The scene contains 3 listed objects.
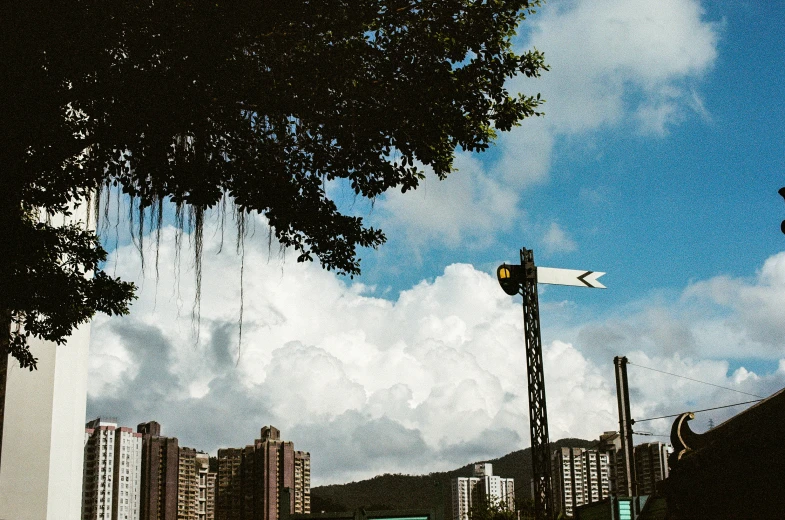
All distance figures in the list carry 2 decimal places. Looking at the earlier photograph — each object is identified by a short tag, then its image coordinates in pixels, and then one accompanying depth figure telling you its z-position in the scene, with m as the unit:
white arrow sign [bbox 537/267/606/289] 14.12
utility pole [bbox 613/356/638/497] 18.53
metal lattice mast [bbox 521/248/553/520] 12.86
